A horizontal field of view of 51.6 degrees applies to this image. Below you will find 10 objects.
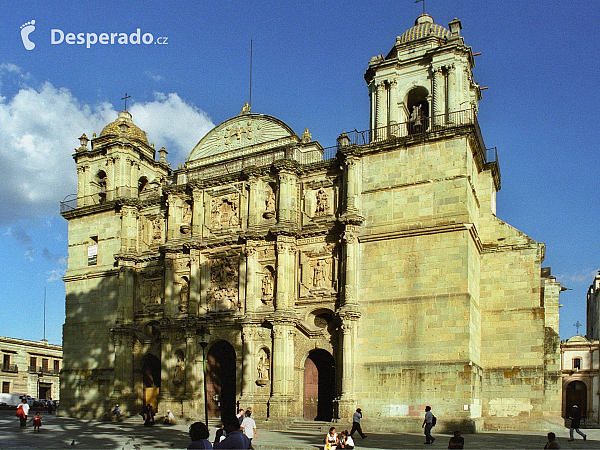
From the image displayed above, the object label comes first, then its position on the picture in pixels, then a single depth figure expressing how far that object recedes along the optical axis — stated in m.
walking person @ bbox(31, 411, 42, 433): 22.52
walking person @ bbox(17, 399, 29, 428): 24.30
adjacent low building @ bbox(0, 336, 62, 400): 53.41
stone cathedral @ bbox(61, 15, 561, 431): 23.42
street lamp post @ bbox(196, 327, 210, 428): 18.91
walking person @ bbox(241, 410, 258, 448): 15.36
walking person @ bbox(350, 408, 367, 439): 20.14
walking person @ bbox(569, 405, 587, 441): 20.24
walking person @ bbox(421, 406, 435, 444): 19.02
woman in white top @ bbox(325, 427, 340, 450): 15.45
